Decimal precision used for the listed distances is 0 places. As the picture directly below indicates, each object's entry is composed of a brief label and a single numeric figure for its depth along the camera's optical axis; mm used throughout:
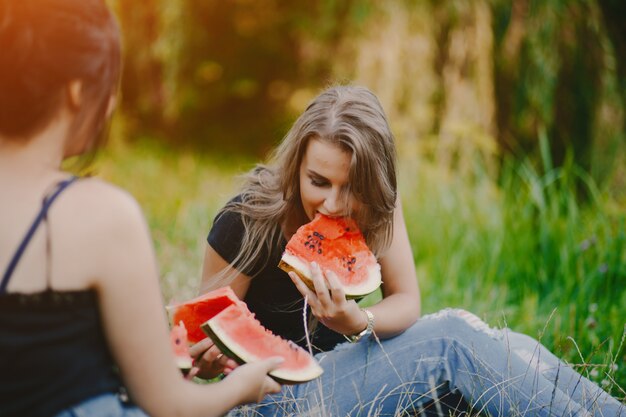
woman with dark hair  1444
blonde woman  2504
